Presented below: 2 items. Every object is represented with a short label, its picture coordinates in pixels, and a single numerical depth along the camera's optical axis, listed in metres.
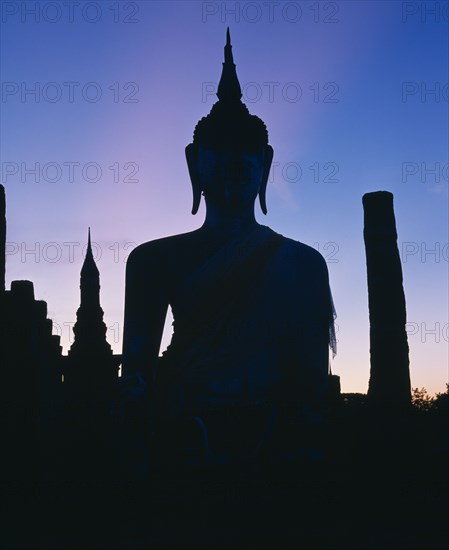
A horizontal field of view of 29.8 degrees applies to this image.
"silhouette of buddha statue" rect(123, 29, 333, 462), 5.05
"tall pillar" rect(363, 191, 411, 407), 14.77
